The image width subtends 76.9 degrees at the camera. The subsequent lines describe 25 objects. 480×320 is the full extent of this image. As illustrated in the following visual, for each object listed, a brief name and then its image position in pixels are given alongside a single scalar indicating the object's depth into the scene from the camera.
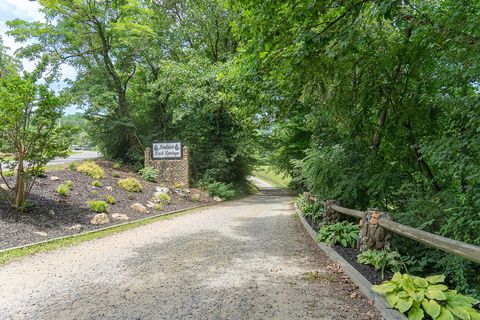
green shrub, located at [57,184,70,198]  7.97
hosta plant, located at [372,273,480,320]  2.55
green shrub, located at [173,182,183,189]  13.55
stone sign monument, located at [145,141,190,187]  14.07
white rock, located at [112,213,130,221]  8.05
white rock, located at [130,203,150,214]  9.18
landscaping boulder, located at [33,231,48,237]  5.99
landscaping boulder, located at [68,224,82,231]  6.63
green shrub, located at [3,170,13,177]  7.64
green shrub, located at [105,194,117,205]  8.85
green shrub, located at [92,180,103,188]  9.59
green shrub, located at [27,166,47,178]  6.70
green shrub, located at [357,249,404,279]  3.95
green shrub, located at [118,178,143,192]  10.56
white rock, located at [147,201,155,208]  9.98
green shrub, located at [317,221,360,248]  5.45
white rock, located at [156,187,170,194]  11.87
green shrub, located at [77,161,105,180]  10.52
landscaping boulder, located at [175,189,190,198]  12.75
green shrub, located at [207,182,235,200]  14.52
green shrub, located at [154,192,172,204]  10.98
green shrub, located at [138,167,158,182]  13.32
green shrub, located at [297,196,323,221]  8.16
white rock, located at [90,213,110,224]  7.35
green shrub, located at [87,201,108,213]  7.88
